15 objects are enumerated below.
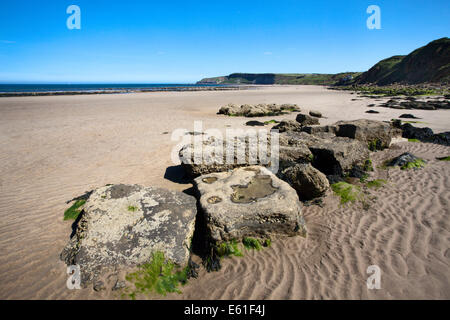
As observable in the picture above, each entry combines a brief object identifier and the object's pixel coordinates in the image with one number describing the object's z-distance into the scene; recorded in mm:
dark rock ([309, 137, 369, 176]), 7336
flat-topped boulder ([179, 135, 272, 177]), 6559
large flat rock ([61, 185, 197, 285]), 3793
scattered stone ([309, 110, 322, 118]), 18578
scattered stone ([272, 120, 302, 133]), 12531
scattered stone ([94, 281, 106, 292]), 3432
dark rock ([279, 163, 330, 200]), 5973
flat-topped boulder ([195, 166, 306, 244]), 4262
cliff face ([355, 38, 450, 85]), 59500
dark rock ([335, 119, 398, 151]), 9586
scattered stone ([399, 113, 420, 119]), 16597
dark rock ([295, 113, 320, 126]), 14958
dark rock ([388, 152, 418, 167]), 7992
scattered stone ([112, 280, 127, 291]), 3438
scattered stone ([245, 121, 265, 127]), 16062
